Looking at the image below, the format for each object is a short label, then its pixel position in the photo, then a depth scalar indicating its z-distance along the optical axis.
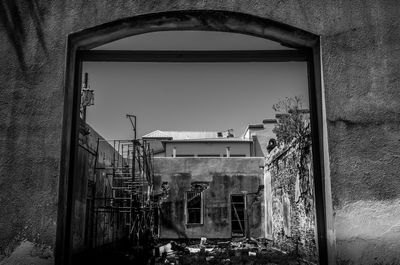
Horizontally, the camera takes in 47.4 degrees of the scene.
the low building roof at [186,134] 38.25
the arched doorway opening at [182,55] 3.86
